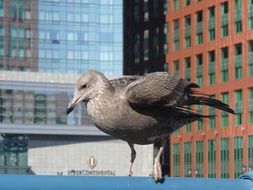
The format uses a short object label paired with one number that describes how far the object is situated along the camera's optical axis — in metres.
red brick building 95.63
